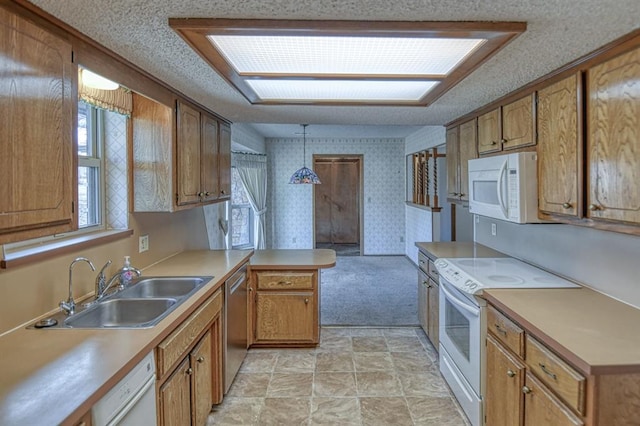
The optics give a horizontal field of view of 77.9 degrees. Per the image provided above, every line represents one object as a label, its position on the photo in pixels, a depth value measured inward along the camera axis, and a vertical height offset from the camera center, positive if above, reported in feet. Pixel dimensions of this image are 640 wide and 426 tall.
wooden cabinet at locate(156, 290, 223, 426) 5.66 -2.76
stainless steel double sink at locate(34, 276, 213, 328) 6.03 -1.72
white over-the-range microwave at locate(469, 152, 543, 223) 7.96 +0.34
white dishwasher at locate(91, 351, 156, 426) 4.06 -2.19
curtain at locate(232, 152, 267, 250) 21.53 +1.24
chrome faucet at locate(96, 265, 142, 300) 7.06 -1.39
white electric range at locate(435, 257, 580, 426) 7.59 -2.25
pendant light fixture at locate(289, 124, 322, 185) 22.09 +1.57
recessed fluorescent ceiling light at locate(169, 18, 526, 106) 5.24 +2.41
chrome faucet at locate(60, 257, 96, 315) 6.18 -1.54
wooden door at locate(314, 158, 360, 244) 33.55 +0.05
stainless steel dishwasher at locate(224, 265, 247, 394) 9.00 -2.93
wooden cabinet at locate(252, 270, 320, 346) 11.37 -3.00
